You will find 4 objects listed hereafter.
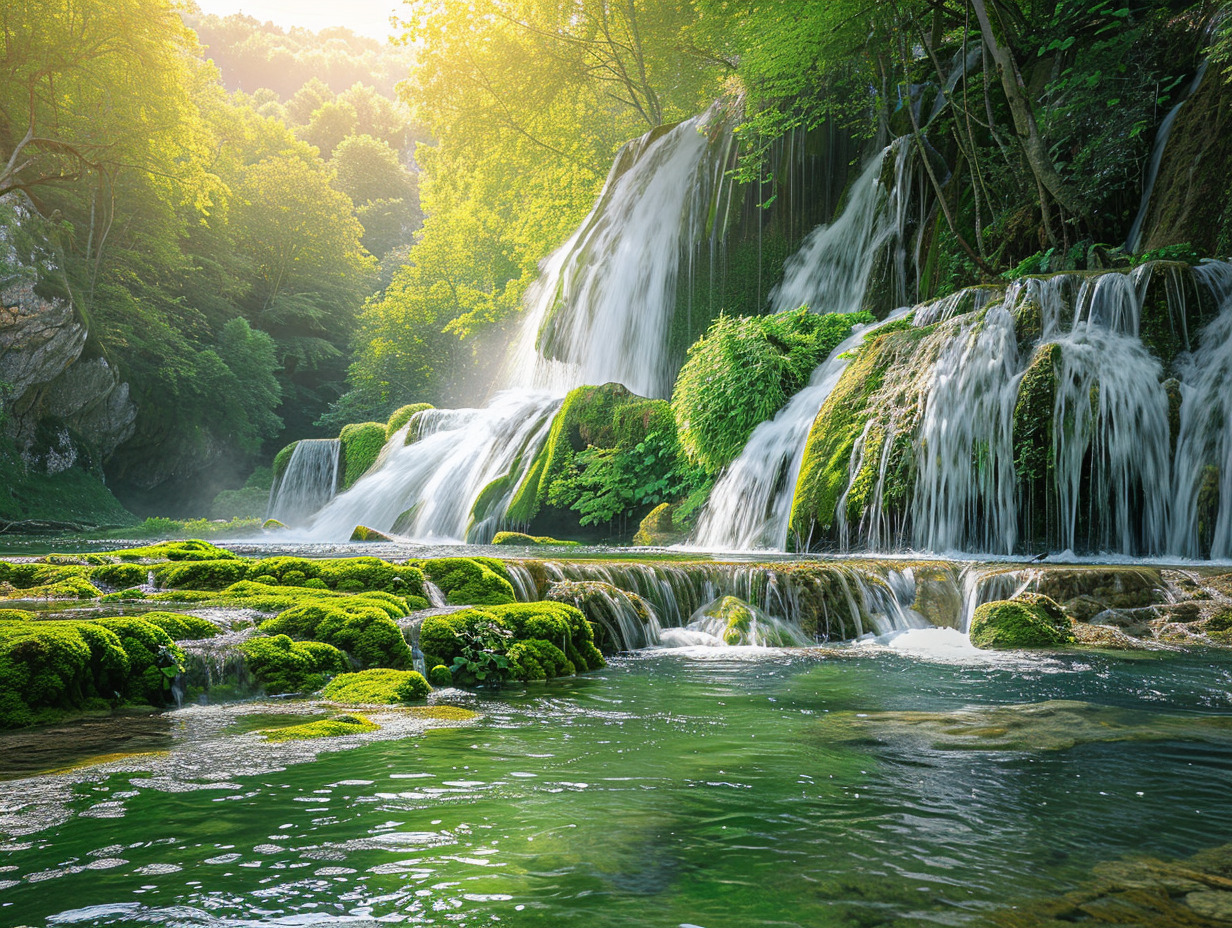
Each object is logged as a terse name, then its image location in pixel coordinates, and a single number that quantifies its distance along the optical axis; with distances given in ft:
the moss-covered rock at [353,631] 18.01
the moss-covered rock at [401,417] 85.35
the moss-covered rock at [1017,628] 22.11
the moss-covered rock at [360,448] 84.33
